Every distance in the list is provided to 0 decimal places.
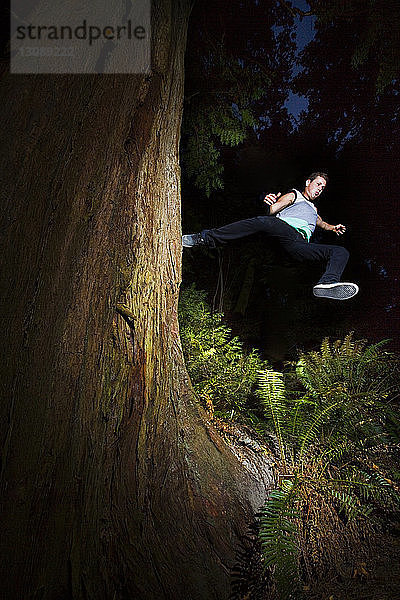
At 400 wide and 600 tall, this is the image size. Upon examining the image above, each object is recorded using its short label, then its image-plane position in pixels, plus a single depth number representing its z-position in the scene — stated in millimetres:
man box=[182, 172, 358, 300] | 3389
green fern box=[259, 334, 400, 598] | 2339
